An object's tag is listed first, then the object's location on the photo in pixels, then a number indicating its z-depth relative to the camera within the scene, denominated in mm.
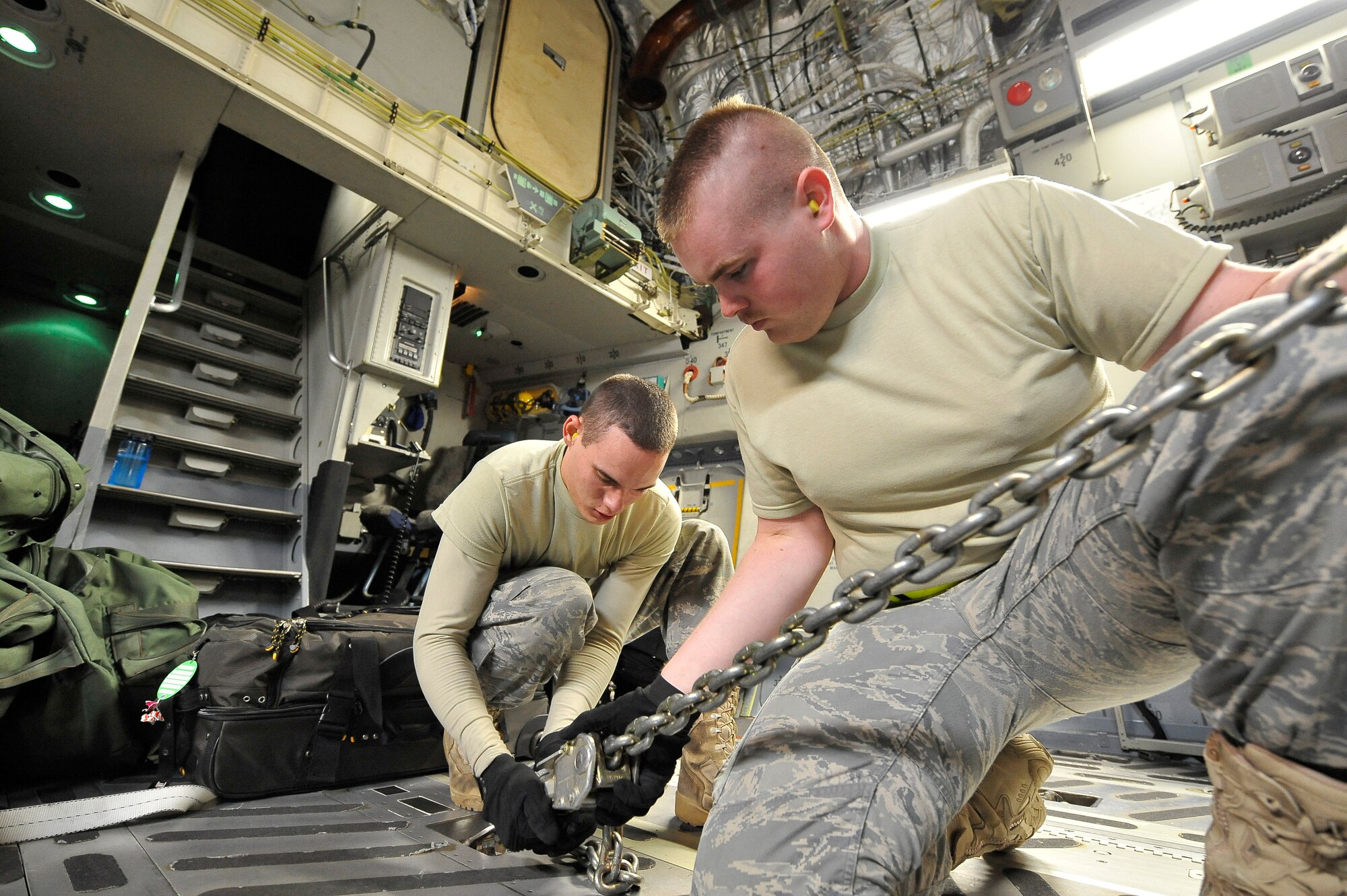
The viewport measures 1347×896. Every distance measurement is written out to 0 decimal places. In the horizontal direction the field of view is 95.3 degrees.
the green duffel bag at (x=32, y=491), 1936
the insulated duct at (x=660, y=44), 4812
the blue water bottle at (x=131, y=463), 3229
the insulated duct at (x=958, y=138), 4234
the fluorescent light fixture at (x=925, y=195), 3939
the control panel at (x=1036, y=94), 3617
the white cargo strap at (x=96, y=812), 1328
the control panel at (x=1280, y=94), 2729
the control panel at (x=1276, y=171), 2678
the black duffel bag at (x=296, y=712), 1786
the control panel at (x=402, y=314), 3945
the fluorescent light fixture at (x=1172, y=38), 3088
